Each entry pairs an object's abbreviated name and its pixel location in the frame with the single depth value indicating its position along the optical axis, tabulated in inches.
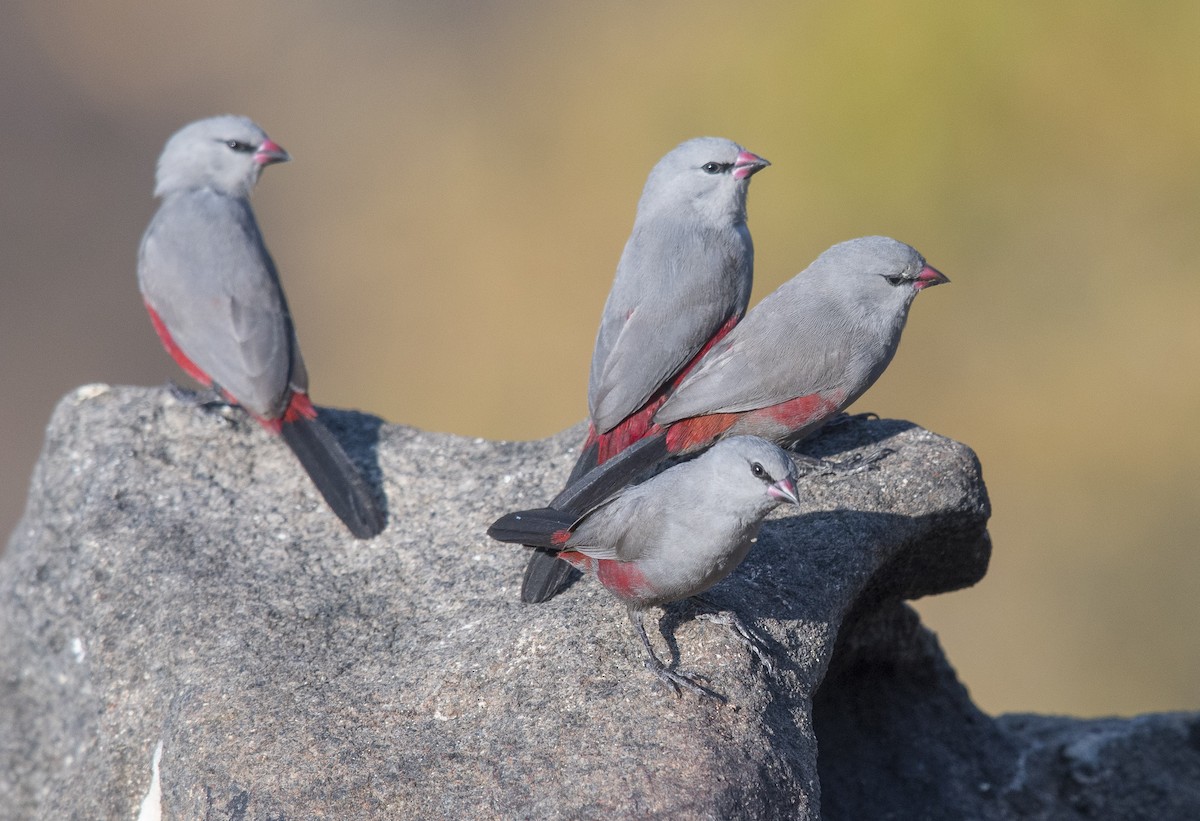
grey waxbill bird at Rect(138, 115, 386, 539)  376.2
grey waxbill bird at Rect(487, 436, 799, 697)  272.7
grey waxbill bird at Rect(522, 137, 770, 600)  354.6
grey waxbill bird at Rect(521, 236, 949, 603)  337.7
